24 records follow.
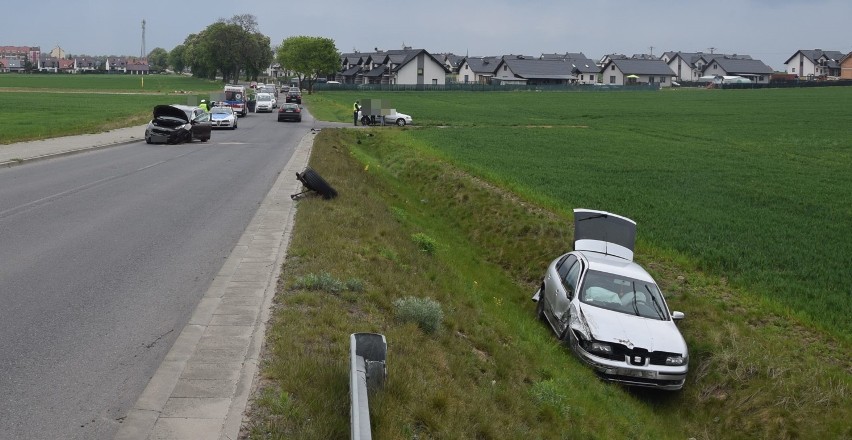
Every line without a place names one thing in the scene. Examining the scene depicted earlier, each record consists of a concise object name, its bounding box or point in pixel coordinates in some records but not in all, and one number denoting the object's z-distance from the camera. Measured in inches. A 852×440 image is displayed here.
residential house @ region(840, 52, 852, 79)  6141.7
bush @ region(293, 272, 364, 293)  386.0
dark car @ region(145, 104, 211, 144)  1363.2
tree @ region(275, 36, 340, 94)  4933.6
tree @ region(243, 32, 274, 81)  5113.2
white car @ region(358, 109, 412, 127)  2015.3
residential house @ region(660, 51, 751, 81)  7160.4
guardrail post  171.0
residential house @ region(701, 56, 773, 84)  6796.3
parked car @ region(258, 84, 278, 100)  3146.9
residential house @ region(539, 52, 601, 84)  6583.7
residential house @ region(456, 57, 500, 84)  6058.1
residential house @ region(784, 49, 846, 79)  6850.4
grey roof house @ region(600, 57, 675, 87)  6072.8
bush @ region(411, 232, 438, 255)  623.2
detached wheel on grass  672.4
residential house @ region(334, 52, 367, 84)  6210.6
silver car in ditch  434.0
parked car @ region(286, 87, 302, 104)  2650.1
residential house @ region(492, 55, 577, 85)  5556.1
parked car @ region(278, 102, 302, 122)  2128.4
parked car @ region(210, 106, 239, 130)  1798.7
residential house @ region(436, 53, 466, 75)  7258.9
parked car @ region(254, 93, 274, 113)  2714.1
